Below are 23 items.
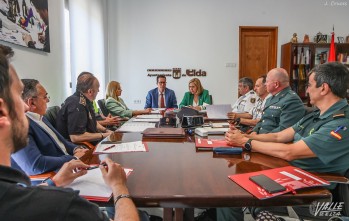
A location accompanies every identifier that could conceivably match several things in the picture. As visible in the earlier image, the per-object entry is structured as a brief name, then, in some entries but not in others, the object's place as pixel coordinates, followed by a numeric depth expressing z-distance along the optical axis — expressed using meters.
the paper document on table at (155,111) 3.70
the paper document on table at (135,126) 2.15
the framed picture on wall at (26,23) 2.11
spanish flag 5.18
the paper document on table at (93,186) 0.92
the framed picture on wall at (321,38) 5.37
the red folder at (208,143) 1.53
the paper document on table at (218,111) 3.02
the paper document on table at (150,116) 3.06
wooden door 5.64
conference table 0.91
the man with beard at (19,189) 0.49
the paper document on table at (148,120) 2.77
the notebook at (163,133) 1.85
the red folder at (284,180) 0.94
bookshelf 5.34
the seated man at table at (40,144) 1.27
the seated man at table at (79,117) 2.21
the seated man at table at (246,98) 3.66
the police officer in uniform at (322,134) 1.31
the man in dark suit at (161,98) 4.82
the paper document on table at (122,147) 1.49
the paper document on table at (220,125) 2.26
